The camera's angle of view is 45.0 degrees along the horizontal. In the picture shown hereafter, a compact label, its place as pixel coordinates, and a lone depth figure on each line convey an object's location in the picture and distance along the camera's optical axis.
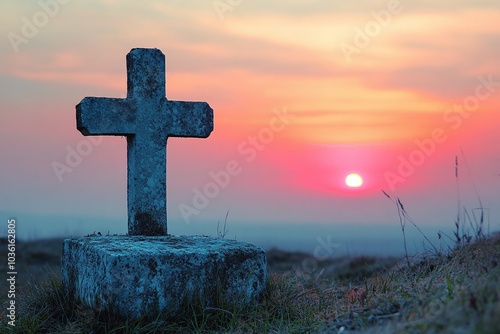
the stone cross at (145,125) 6.06
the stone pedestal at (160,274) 4.96
